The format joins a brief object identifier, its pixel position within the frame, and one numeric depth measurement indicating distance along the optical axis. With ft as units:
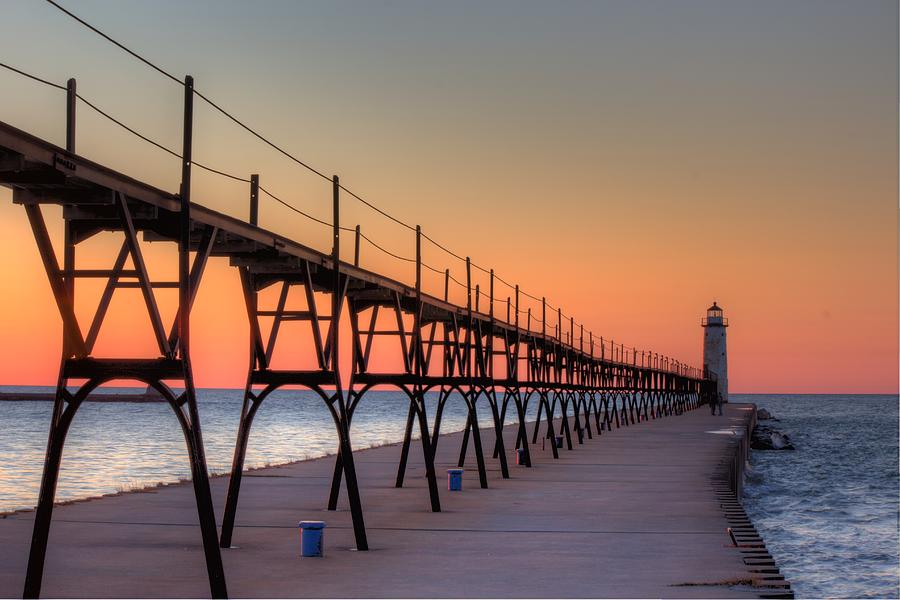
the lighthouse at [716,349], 440.86
